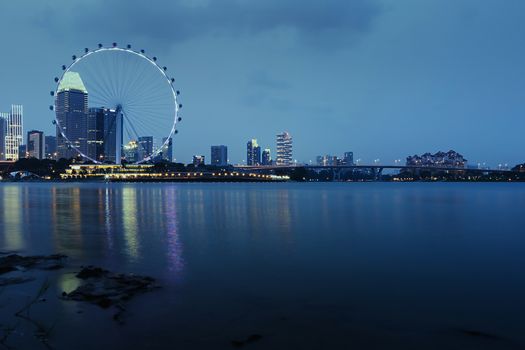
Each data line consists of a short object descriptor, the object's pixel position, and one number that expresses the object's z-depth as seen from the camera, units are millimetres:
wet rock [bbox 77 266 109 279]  12717
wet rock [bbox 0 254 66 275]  13972
